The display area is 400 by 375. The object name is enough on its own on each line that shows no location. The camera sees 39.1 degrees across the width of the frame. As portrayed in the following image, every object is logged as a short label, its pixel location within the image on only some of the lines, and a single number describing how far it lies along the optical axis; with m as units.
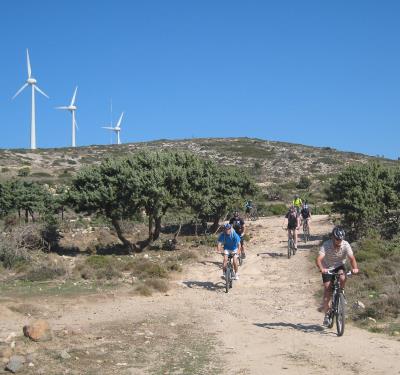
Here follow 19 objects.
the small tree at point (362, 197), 22.98
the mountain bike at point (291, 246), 21.02
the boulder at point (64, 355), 8.51
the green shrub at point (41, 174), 58.75
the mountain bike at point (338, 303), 10.05
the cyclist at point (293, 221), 20.67
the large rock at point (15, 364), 7.76
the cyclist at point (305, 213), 24.60
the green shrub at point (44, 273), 17.51
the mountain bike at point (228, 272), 15.44
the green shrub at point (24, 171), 56.74
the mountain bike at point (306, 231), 24.76
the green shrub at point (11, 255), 19.78
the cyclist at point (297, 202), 26.97
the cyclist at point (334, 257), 10.16
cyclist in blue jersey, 15.46
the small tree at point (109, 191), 23.52
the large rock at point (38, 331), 9.19
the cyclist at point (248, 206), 34.27
